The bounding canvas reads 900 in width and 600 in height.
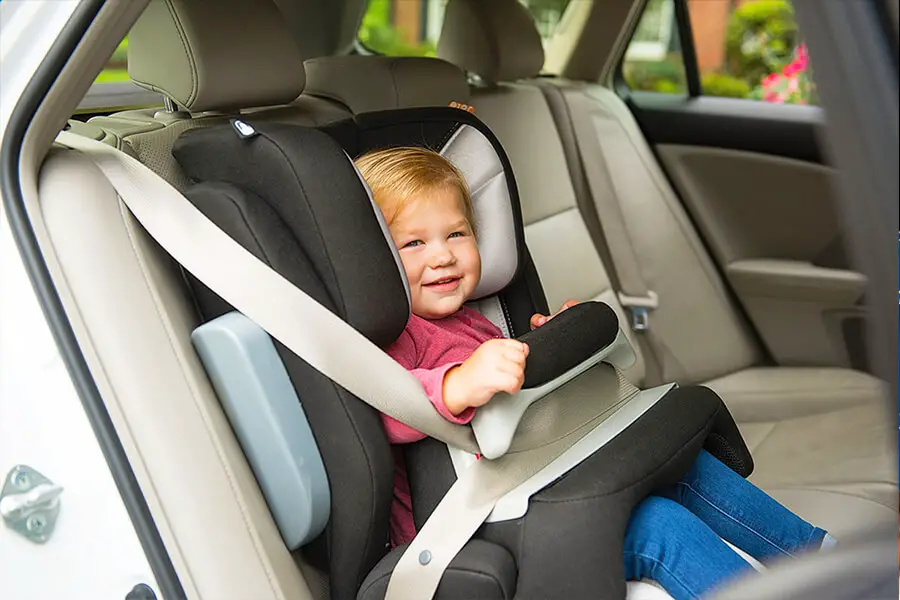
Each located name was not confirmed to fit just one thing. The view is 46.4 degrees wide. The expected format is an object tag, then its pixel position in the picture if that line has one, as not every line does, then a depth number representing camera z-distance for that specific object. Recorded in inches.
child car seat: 48.3
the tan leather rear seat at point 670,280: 84.7
